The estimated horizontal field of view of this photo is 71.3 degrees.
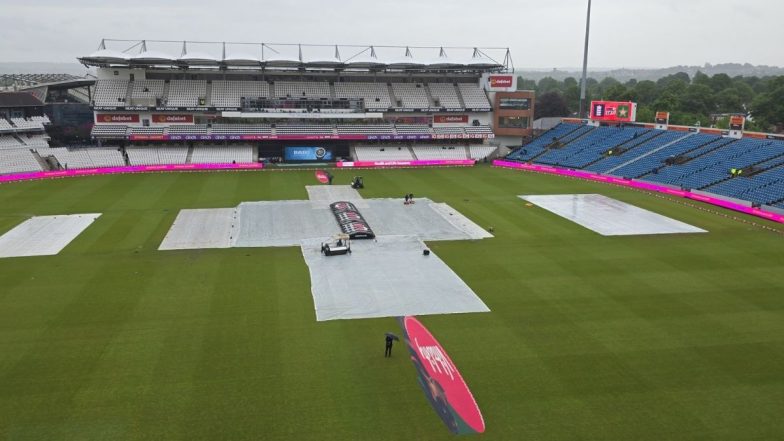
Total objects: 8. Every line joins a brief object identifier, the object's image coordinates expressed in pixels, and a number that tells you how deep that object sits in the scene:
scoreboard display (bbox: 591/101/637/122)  72.69
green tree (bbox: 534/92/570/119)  133.62
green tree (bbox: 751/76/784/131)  103.62
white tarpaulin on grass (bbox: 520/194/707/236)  38.66
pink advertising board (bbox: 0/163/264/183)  58.56
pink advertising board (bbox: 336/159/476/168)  71.26
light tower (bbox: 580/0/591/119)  71.31
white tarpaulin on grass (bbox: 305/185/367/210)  46.81
